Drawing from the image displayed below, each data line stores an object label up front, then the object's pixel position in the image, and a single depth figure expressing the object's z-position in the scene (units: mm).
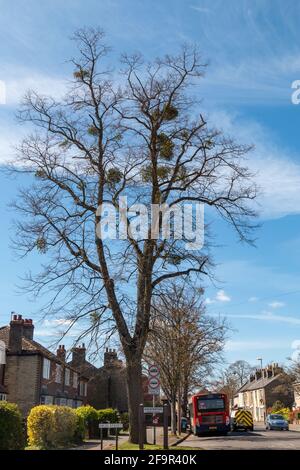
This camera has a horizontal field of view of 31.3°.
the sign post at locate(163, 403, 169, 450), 19477
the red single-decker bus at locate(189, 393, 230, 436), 37750
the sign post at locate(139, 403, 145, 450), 18797
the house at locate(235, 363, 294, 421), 96812
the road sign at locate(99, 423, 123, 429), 16219
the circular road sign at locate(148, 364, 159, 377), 19650
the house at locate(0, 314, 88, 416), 42906
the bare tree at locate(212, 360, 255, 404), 116562
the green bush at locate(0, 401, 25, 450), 16489
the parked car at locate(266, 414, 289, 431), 51250
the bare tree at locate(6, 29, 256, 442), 22047
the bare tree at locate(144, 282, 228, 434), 37750
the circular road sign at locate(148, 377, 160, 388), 19375
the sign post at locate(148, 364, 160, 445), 19375
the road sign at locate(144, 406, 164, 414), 18428
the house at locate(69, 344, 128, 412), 78125
